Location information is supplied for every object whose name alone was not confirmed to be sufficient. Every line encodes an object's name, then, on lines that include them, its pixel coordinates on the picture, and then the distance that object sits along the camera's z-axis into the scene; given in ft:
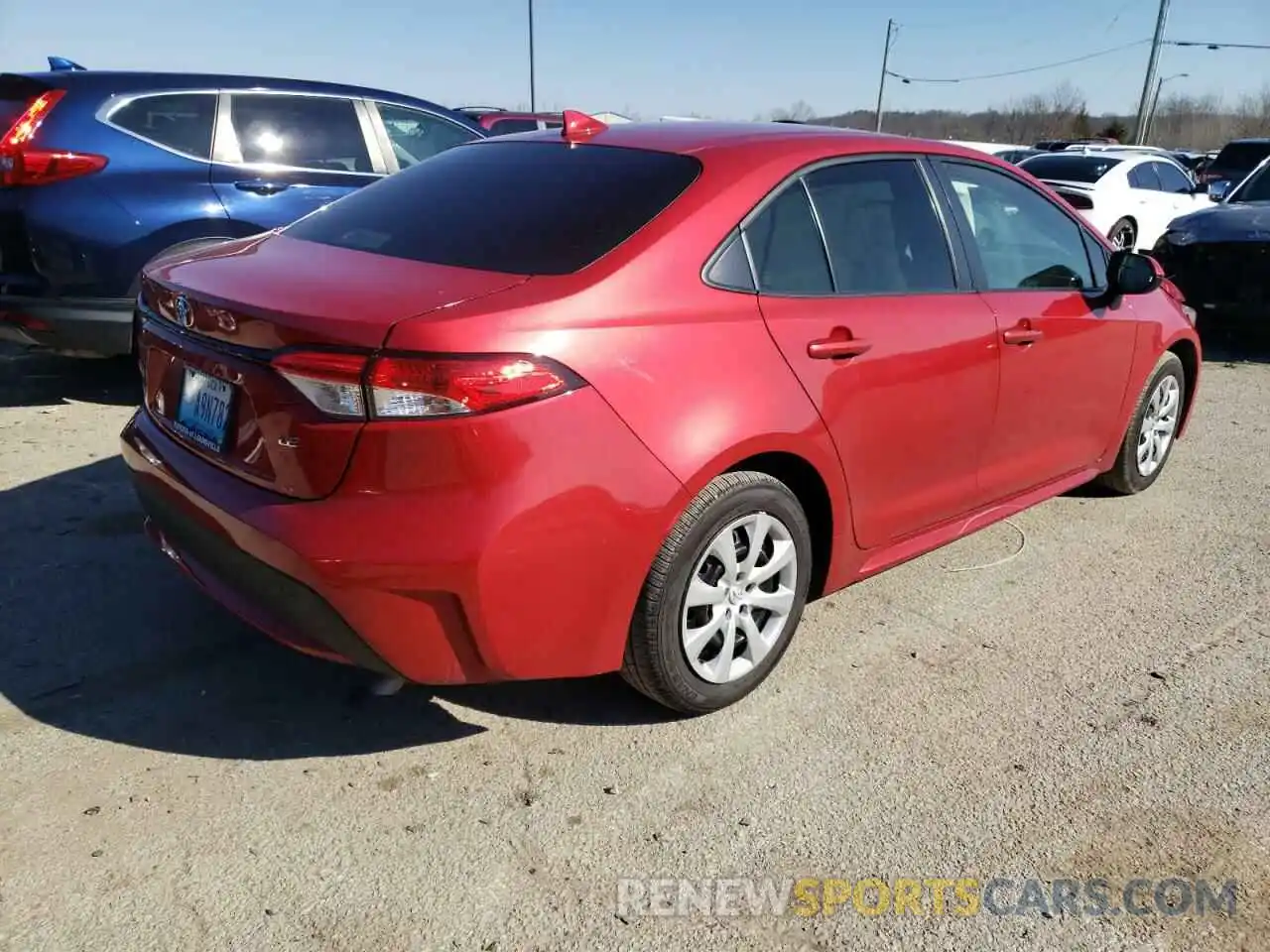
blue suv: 16.88
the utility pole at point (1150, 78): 112.27
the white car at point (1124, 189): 40.81
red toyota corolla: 7.52
